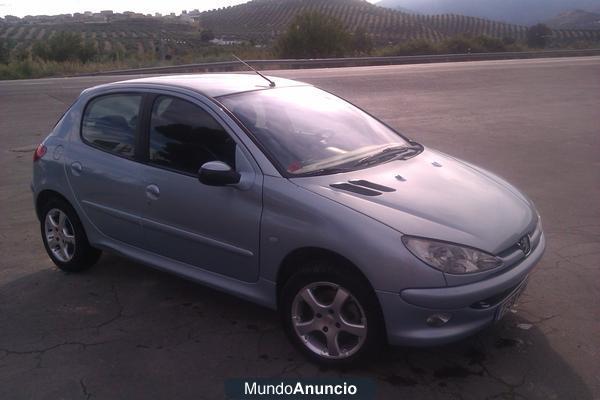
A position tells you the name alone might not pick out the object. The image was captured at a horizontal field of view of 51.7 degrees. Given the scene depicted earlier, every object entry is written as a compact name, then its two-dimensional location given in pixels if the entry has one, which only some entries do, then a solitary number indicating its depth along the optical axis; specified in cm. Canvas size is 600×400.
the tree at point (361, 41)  4506
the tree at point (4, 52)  3925
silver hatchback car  324
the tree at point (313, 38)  4081
